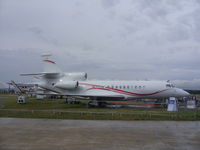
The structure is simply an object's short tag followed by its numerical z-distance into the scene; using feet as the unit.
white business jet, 80.38
